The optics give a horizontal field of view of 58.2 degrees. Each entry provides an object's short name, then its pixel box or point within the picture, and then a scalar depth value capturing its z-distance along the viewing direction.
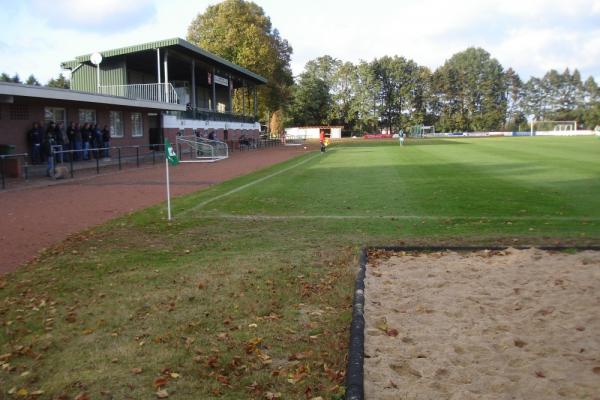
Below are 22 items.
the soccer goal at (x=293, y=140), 67.52
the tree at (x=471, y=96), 104.12
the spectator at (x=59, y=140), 23.31
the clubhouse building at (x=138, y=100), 22.39
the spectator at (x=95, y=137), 25.97
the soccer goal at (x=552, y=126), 104.88
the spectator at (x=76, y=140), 24.64
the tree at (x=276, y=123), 76.00
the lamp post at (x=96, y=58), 31.52
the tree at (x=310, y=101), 93.38
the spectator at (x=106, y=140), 27.21
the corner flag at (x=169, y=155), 10.95
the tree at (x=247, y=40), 55.19
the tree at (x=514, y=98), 113.31
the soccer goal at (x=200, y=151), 33.03
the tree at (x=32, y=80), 79.53
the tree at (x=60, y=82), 82.38
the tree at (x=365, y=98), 98.31
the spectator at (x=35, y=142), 22.43
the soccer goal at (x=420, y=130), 97.12
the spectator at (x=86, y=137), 25.21
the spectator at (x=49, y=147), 21.02
